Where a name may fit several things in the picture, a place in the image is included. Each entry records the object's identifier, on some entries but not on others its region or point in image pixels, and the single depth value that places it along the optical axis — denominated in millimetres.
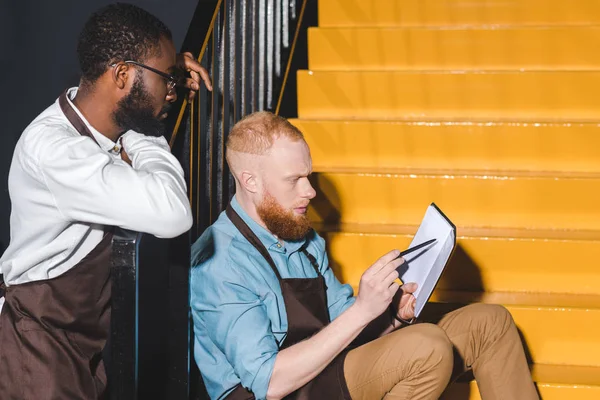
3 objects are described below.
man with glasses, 1763
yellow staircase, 2881
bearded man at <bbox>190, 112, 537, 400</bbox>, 1951
